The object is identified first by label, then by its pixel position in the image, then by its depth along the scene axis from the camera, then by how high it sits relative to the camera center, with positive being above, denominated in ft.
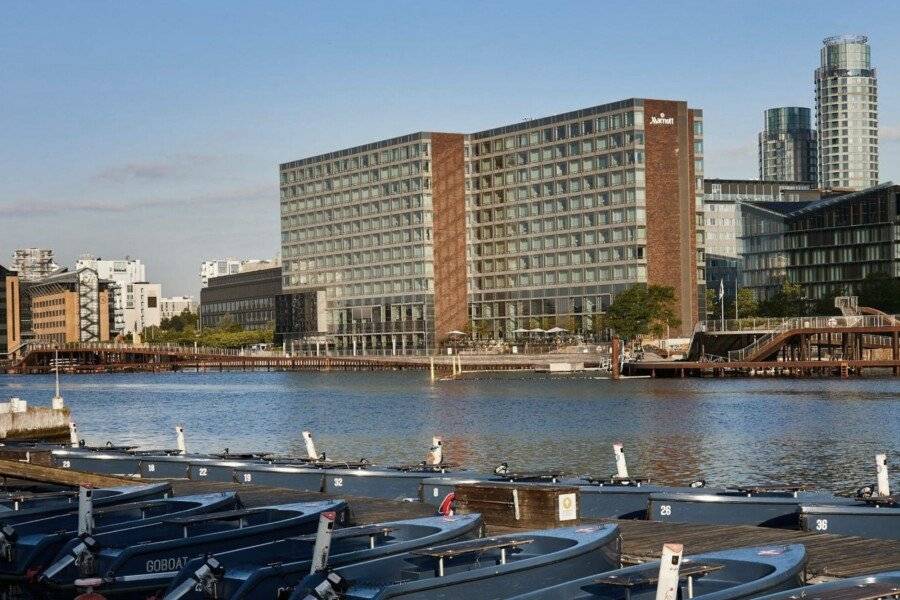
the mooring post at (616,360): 516.32 -11.59
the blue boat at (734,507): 102.47 -13.46
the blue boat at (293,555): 71.61 -12.30
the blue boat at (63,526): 89.71 -12.78
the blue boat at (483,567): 65.57 -11.89
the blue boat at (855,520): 96.12 -13.62
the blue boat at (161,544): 80.43 -12.57
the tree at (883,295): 616.39 +13.41
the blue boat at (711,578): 63.26 -11.70
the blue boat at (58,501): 96.89 -12.01
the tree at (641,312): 613.52 +7.80
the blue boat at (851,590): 57.82 -11.25
